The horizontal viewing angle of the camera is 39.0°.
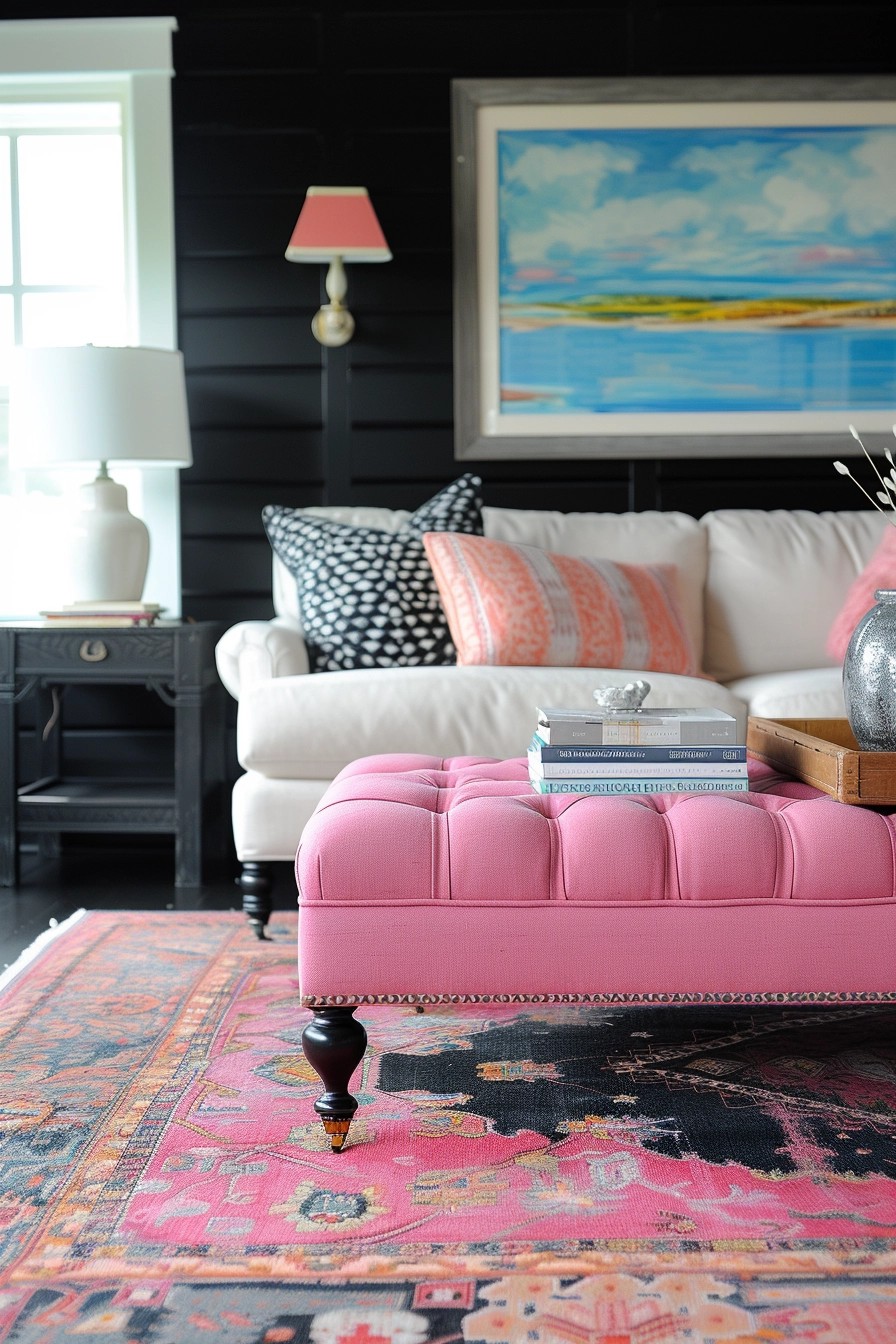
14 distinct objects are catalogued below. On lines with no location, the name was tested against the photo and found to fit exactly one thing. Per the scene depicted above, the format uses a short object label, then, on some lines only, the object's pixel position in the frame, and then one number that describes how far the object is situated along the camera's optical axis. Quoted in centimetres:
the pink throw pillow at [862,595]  315
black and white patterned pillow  302
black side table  319
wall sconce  359
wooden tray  168
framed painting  375
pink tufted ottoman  157
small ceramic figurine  187
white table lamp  327
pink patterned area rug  121
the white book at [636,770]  177
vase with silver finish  182
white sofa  266
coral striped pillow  292
